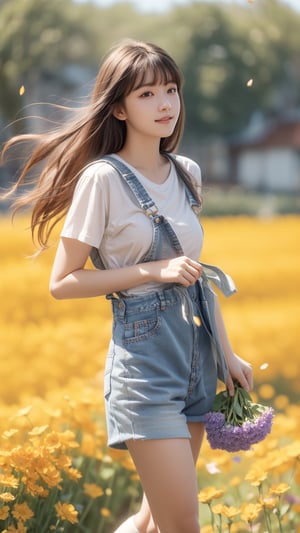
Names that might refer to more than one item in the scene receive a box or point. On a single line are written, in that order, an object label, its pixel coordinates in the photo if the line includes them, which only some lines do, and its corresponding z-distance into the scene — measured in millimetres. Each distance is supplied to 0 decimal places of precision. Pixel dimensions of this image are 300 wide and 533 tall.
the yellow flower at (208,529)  5660
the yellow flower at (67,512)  5110
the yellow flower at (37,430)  5258
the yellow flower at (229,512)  4994
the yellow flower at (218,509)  5036
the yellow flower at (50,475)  5078
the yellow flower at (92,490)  5755
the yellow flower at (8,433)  5195
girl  4451
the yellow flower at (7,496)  4775
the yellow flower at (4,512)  4871
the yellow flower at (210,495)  5121
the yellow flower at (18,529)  5010
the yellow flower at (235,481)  6118
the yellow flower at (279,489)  5124
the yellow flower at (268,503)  5156
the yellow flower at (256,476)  5241
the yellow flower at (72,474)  5456
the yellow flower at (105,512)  6016
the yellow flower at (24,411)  5434
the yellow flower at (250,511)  5103
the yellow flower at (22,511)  5008
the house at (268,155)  63663
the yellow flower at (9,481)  4839
